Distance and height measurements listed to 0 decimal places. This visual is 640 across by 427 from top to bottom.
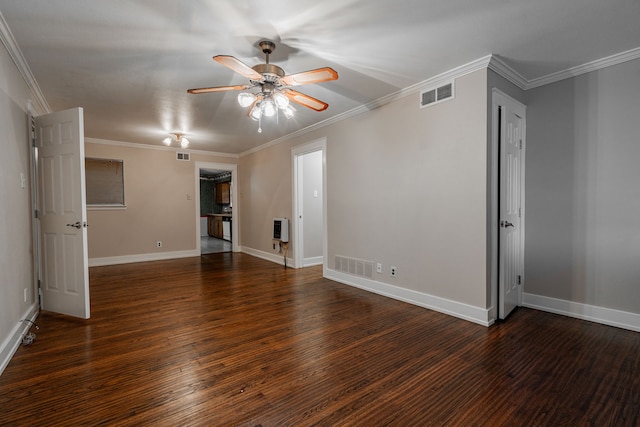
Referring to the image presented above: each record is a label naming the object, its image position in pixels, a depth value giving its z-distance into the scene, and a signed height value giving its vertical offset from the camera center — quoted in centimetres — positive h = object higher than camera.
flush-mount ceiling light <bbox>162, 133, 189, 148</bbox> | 524 +119
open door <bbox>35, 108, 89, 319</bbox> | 307 -7
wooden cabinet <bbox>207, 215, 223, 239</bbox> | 1030 -75
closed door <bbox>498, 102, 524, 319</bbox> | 300 -5
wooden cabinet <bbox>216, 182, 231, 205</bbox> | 1072 +46
